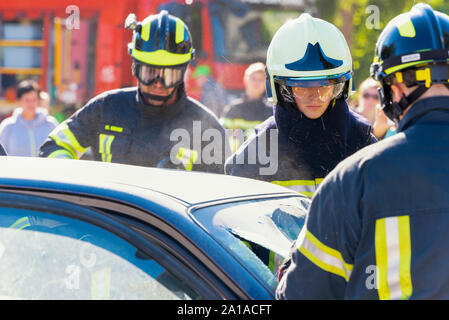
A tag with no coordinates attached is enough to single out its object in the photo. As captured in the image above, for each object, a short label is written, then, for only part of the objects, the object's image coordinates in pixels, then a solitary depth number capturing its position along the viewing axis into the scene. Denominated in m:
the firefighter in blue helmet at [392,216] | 3.69
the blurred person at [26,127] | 13.91
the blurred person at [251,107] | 16.55
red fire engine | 20.70
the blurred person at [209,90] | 19.78
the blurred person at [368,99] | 13.85
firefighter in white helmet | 6.66
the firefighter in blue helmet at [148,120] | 8.34
